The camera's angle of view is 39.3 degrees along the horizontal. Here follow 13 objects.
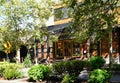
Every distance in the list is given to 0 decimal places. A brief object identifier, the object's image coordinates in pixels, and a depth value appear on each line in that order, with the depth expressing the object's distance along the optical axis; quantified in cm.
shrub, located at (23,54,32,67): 1725
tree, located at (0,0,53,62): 1635
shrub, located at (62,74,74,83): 936
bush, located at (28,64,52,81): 1016
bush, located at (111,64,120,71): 1202
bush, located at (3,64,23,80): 1137
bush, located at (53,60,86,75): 954
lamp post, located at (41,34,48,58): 1822
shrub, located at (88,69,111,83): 841
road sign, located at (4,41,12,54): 1668
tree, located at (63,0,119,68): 826
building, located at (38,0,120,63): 1721
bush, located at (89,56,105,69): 1268
